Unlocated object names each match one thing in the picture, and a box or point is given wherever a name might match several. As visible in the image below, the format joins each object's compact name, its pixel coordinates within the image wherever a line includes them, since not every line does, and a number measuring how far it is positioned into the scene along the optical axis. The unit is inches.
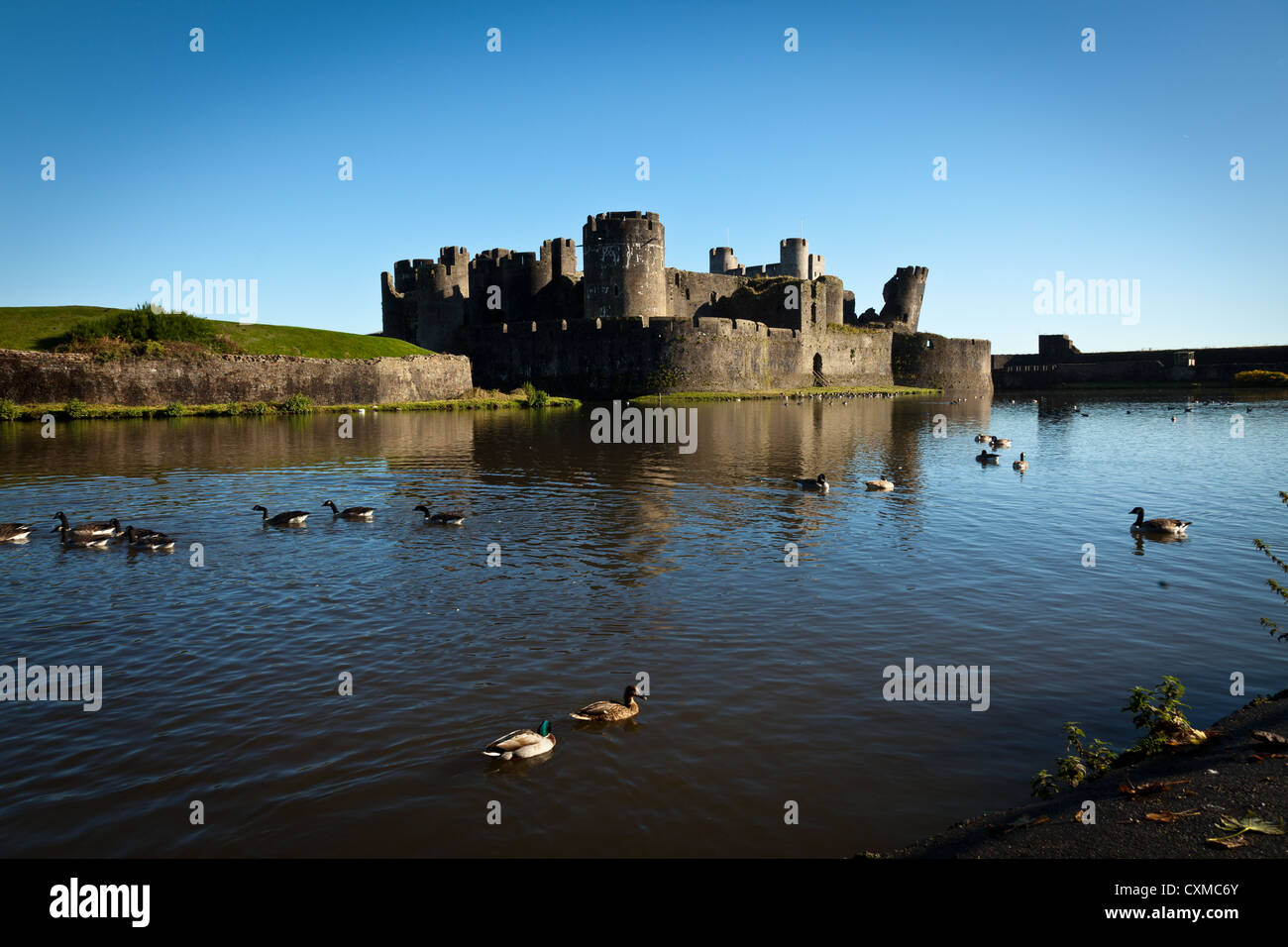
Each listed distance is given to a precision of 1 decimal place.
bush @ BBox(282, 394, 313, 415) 2221.9
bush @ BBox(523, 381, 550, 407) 2516.0
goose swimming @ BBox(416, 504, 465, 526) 748.0
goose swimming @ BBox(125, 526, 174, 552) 641.0
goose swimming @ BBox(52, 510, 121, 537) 655.8
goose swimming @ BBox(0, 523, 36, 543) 665.6
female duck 337.4
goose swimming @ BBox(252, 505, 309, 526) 732.7
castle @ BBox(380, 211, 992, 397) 2652.6
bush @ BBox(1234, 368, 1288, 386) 3410.4
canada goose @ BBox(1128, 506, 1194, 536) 675.4
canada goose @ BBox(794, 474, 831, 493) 916.6
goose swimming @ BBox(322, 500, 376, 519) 767.7
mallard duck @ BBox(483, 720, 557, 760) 305.9
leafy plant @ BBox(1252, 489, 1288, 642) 377.2
